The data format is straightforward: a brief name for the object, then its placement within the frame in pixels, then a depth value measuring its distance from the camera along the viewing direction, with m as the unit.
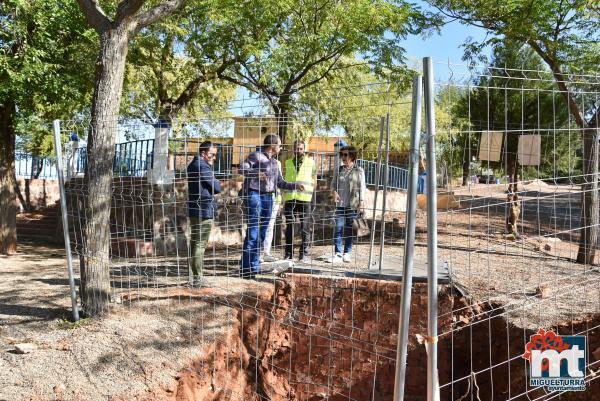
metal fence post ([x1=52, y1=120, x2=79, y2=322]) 5.53
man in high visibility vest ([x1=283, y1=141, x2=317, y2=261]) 6.93
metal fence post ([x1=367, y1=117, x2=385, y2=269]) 5.68
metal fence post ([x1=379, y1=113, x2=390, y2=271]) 5.23
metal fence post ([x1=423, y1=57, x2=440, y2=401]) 2.87
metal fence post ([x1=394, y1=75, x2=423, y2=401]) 2.95
